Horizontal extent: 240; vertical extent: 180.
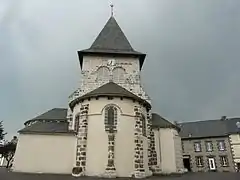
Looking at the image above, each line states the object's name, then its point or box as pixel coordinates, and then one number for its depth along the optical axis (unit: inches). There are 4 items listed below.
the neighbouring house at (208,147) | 1503.4
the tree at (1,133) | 1176.2
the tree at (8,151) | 1402.6
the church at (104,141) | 724.7
